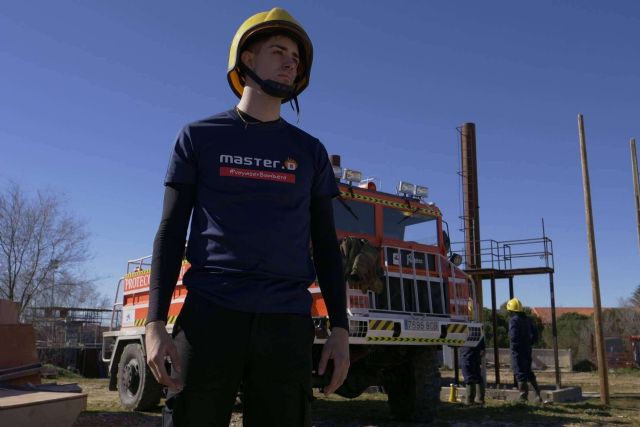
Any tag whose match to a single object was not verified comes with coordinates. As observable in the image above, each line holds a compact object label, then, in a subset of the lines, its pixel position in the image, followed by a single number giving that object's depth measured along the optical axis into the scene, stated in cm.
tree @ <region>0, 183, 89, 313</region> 2956
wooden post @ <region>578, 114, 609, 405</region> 1199
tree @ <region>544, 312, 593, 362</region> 2897
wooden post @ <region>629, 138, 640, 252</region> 1625
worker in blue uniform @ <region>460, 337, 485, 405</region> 1223
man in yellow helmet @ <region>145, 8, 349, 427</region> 207
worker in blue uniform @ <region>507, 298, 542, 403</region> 1277
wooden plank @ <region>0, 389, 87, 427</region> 375
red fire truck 841
